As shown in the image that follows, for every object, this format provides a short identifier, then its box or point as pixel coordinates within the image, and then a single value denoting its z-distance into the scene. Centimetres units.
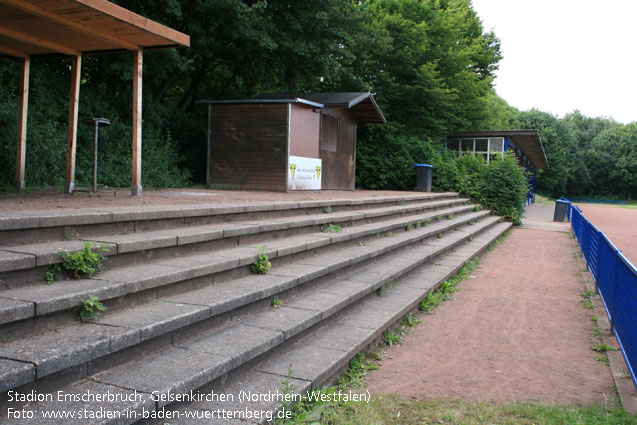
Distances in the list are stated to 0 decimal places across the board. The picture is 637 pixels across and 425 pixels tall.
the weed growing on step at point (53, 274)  327
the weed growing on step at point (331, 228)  699
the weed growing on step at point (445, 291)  629
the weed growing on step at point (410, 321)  560
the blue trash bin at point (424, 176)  1862
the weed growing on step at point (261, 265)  472
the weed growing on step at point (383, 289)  588
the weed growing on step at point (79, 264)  332
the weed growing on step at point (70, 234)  392
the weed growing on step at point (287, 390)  306
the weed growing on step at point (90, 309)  301
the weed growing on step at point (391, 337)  495
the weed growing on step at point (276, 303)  436
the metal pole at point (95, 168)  766
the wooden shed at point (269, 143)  1269
